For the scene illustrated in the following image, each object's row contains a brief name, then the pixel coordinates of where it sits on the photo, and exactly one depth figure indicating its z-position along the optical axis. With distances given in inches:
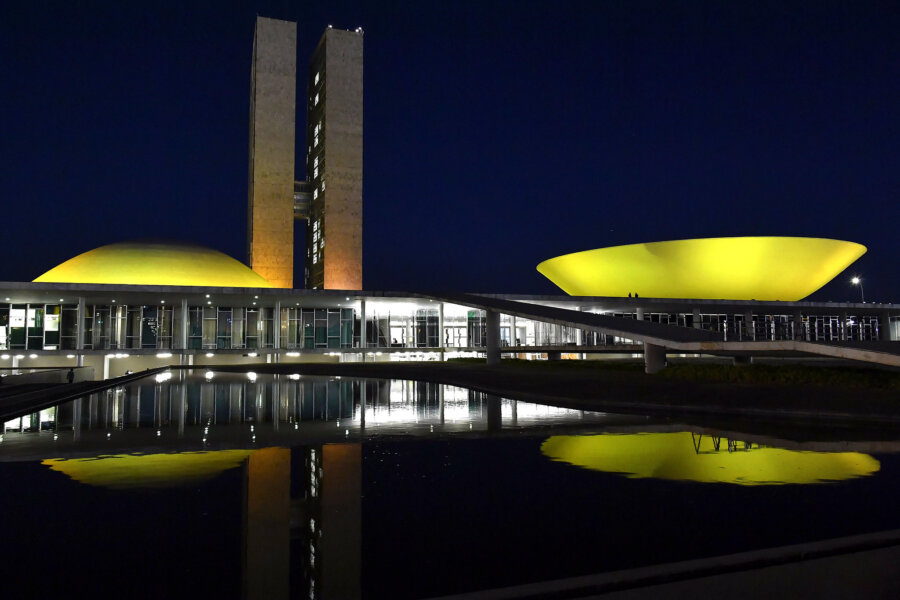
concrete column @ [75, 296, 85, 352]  1574.2
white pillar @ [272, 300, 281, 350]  1754.4
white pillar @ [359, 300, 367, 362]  1782.7
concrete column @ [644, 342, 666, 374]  831.7
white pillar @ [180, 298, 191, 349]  1682.8
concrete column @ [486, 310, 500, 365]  1275.8
